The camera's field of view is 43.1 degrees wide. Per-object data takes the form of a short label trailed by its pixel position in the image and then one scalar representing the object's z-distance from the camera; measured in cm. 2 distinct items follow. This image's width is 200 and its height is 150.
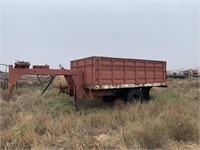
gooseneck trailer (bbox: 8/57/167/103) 937
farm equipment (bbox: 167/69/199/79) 4118
